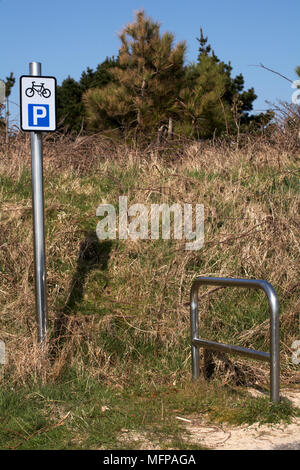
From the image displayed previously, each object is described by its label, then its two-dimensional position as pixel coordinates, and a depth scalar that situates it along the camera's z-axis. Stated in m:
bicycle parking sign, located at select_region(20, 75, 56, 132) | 5.23
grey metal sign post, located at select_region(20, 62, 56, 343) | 5.24
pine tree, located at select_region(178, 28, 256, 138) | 16.81
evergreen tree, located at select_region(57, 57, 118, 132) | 32.22
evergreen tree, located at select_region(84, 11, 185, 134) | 17.88
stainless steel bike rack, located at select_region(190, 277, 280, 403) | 4.66
